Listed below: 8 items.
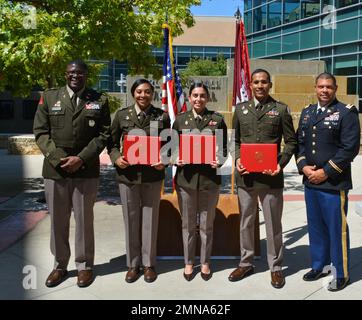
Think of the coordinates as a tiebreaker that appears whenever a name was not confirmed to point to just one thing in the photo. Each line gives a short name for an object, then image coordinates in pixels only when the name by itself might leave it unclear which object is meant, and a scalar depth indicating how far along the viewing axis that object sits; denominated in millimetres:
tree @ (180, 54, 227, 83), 38281
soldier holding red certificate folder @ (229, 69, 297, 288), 4289
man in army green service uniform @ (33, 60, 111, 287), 4234
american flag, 5598
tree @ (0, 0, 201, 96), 6531
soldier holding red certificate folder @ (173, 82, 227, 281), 4316
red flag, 5684
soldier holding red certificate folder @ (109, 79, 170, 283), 4320
